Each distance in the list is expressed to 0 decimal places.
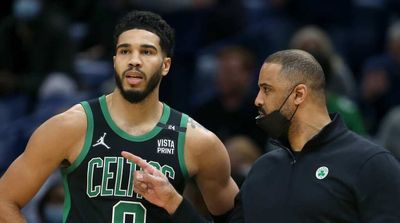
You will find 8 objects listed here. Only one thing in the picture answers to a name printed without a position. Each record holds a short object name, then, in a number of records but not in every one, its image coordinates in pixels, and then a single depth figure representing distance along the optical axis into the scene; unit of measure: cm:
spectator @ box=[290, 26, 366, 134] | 1606
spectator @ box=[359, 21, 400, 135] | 2172
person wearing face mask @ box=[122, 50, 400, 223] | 1079
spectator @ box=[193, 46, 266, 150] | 1923
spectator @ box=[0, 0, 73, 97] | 2239
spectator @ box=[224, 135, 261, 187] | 1784
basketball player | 1187
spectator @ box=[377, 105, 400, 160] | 1836
